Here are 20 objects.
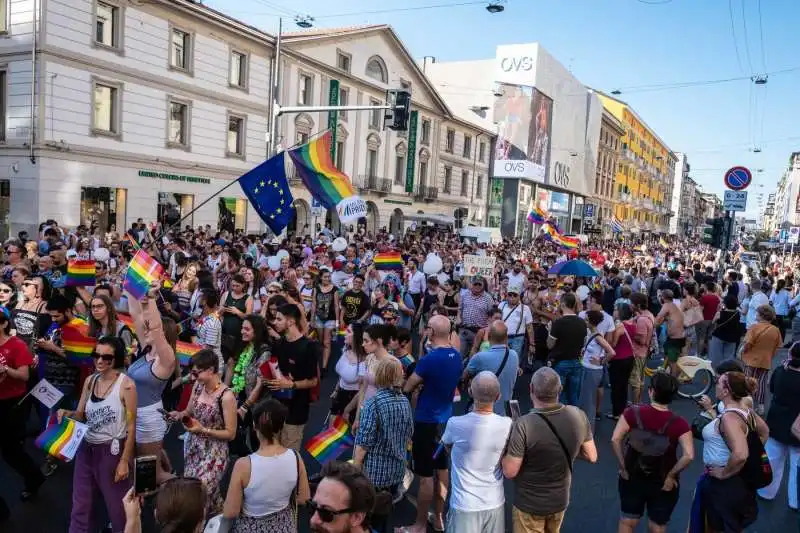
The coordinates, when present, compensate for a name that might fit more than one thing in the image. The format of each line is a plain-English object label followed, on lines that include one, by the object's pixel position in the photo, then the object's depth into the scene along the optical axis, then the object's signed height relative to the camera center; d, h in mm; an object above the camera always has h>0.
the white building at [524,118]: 46625 +9780
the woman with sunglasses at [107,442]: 3926 -1502
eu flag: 9055 +442
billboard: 46281 +8336
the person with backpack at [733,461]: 3963 -1398
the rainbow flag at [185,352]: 5680 -1282
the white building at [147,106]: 18781 +4084
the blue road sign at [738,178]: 11917 +1449
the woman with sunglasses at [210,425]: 3914 -1350
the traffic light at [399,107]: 13852 +2827
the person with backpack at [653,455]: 3912 -1378
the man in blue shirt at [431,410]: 4652 -1391
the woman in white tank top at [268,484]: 3070 -1355
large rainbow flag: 11453 +896
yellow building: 74562 +9797
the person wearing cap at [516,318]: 8117 -1096
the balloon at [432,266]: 13117 -742
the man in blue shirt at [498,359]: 5316 -1097
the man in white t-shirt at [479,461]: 3693 -1397
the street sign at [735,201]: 12247 +1017
